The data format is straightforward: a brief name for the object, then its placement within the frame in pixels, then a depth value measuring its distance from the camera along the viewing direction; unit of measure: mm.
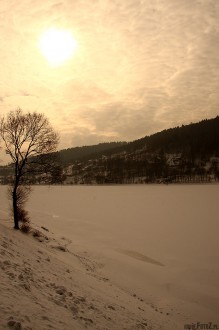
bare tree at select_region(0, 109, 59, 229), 23559
